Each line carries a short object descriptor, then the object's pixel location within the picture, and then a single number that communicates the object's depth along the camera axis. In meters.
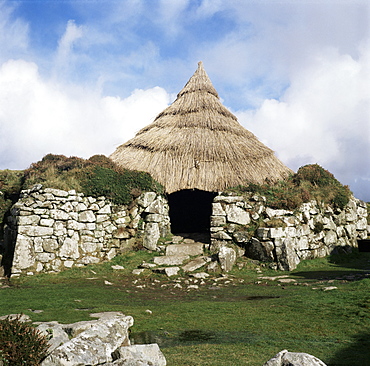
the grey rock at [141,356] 6.17
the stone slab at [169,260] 18.84
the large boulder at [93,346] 6.20
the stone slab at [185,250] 20.20
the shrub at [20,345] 5.96
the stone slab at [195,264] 17.92
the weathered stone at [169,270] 17.31
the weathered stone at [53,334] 6.75
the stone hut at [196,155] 23.66
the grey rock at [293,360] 4.84
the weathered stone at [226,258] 18.34
